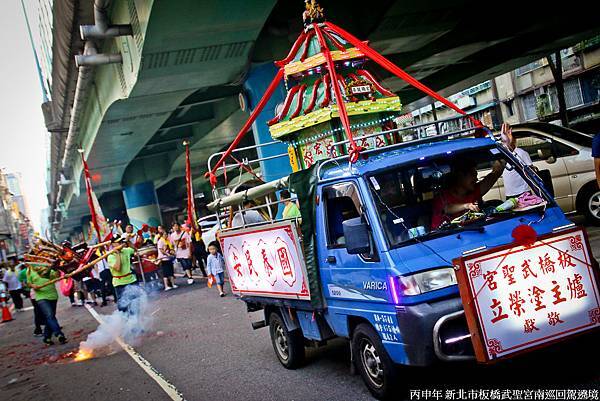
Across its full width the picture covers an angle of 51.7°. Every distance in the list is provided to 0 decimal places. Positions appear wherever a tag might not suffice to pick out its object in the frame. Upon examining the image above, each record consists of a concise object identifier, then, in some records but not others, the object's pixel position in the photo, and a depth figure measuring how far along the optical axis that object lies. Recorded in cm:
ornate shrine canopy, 784
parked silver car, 1149
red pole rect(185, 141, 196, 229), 1244
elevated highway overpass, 1263
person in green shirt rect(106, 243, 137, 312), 1222
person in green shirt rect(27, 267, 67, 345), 1289
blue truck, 464
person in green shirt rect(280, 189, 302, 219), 895
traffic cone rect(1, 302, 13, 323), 2335
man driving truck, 565
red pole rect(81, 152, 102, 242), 1755
